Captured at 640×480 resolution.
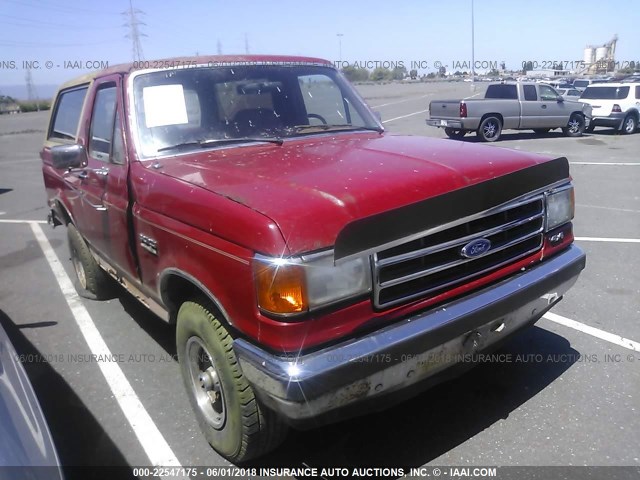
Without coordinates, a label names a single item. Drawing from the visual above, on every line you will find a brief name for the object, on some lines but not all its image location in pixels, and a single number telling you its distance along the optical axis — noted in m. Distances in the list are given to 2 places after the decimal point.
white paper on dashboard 3.39
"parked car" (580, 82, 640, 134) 18.41
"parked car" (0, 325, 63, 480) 1.59
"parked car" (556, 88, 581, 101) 24.01
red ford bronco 2.20
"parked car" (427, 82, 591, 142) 16.12
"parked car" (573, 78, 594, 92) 28.65
